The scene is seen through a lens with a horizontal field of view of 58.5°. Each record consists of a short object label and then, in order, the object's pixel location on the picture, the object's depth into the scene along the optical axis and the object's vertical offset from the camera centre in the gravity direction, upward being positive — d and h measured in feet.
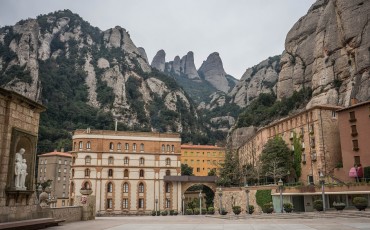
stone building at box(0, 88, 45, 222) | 55.67 +3.56
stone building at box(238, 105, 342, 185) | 165.78 +17.31
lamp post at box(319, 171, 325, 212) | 111.96 -2.74
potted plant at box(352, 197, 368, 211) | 104.37 -9.62
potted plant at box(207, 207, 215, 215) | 155.43 -17.11
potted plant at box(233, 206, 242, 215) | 125.70 -13.49
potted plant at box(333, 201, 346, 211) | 108.47 -10.70
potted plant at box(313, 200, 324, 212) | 114.56 -11.12
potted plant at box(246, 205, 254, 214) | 131.60 -14.09
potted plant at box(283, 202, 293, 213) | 119.61 -11.96
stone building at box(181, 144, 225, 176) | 331.57 +17.28
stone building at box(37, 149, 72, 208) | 313.73 +4.66
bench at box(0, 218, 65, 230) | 50.68 -7.95
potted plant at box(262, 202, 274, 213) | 117.72 -12.10
